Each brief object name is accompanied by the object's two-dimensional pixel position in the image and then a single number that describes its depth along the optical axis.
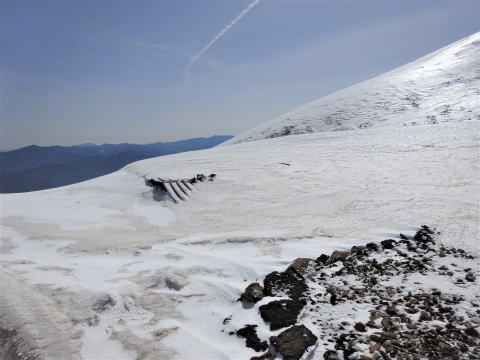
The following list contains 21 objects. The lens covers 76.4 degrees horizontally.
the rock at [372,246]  6.63
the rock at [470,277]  5.17
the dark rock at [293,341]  3.93
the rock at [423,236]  6.79
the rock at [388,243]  6.63
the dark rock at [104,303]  5.26
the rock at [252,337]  4.23
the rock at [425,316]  4.38
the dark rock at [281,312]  4.59
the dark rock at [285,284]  5.36
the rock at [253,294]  5.28
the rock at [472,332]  4.00
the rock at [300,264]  6.03
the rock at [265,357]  4.00
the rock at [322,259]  6.27
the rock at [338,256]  6.29
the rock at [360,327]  4.28
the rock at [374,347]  3.89
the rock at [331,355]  3.89
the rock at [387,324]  4.27
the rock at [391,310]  4.59
